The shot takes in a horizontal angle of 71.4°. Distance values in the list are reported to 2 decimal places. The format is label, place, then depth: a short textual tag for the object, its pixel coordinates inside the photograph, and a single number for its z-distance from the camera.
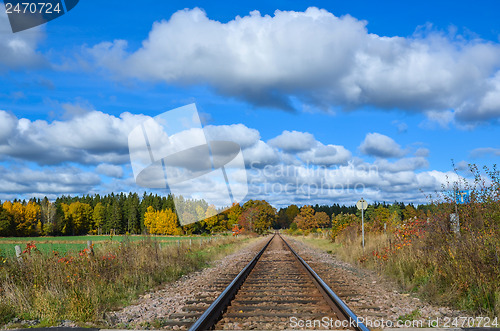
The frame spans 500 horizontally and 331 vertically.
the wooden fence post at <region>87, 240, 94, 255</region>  10.07
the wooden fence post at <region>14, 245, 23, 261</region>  8.89
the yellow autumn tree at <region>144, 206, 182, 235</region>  92.56
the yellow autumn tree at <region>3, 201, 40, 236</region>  107.69
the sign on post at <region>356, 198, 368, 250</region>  17.66
